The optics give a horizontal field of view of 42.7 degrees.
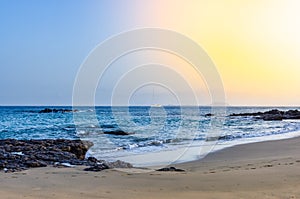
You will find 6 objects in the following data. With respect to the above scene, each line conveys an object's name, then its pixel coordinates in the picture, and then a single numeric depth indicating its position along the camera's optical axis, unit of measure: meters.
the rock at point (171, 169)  10.50
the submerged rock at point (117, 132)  29.20
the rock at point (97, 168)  10.32
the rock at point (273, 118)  55.06
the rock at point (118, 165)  11.30
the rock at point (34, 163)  11.12
